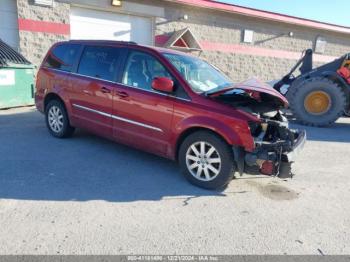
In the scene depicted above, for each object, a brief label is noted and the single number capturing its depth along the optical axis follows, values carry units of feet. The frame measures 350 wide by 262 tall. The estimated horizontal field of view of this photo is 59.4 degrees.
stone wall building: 36.60
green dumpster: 27.86
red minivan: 12.39
